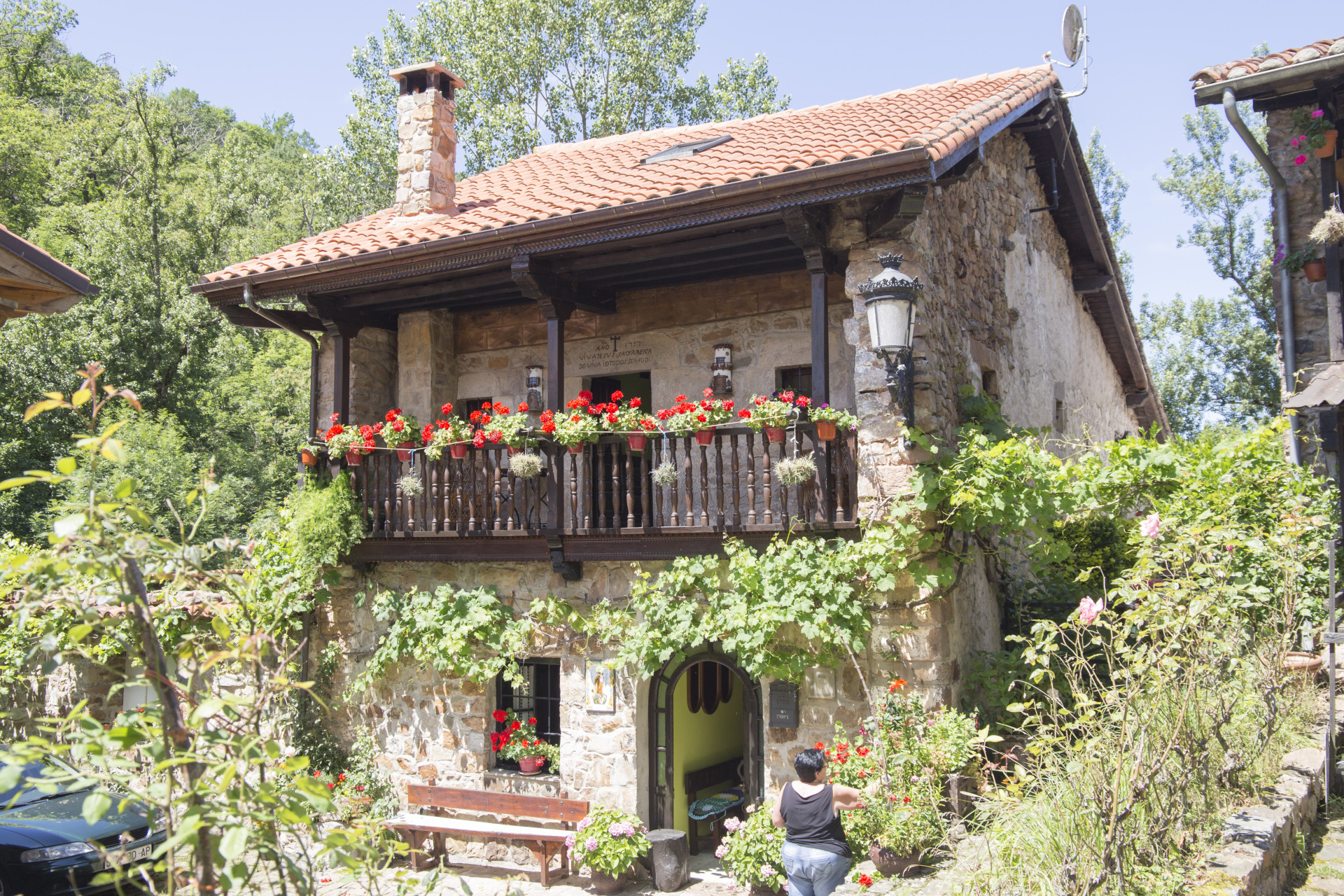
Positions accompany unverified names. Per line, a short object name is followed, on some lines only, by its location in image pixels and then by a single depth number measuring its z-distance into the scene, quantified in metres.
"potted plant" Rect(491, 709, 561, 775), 8.73
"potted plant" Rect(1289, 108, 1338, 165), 8.97
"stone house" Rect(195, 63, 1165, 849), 7.34
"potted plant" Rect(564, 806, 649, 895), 7.81
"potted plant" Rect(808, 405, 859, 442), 7.14
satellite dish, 10.22
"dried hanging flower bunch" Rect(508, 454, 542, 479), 8.00
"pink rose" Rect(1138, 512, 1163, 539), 5.64
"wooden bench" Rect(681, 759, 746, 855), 8.73
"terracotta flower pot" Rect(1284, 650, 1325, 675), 7.09
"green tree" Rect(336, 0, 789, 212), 21.41
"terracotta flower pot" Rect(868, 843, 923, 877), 6.50
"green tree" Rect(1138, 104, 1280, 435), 23.62
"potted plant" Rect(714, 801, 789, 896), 7.14
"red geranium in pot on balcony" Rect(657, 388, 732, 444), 7.45
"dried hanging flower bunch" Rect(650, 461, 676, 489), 7.57
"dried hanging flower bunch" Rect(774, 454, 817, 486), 7.13
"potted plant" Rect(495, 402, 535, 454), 8.09
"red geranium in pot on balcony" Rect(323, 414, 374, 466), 8.84
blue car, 6.99
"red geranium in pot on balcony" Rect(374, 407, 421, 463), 8.71
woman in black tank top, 5.72
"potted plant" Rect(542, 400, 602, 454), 7.91
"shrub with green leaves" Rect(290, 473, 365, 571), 8.78
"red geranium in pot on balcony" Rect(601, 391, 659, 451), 7.77
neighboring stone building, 8.80
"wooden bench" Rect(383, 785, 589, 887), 8.13
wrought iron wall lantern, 6.83
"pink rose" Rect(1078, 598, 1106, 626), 4.90
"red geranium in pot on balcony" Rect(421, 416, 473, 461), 8.39
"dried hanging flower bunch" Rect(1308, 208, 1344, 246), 8.61
